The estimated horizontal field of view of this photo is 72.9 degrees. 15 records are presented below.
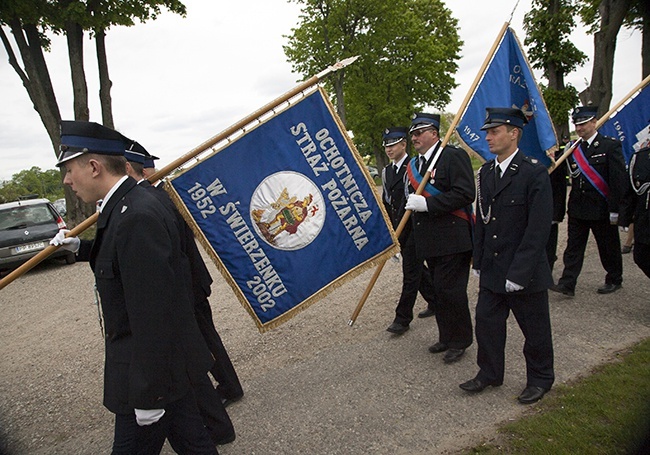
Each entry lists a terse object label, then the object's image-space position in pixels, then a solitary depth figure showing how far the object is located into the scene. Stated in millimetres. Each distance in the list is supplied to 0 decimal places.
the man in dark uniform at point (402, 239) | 4598
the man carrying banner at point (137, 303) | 1922
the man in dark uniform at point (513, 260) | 3074
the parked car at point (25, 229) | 10172
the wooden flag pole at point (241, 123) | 3079
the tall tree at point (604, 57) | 7725
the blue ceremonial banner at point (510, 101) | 4734
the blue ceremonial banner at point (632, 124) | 5729
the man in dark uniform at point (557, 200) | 5523
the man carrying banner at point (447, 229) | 3893
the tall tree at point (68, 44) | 13891
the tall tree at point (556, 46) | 20547
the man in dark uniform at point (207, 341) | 3047
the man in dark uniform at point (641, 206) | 4434
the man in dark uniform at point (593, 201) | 5031
